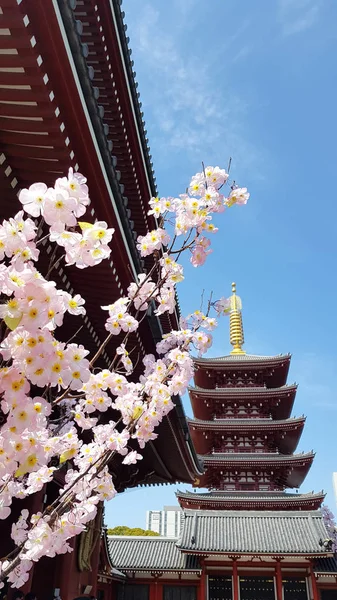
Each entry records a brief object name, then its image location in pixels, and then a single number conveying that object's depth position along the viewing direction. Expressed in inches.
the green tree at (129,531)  1807.3
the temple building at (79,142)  113.4
